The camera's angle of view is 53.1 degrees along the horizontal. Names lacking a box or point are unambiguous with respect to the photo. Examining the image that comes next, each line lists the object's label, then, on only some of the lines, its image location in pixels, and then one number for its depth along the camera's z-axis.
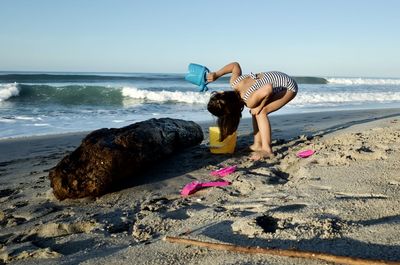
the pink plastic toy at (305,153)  4.28
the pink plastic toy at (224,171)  3.94
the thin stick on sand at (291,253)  1.58
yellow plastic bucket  4.91
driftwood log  3.56
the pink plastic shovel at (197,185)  3.45
